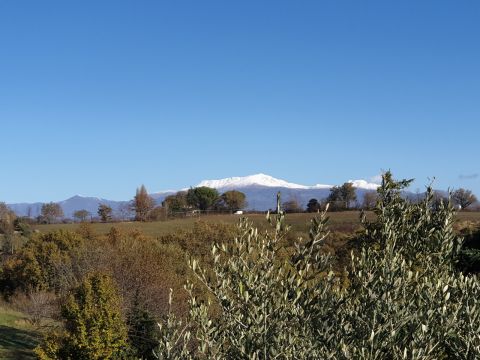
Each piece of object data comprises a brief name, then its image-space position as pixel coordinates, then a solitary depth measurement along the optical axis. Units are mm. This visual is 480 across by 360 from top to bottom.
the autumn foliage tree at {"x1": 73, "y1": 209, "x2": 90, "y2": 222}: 188625
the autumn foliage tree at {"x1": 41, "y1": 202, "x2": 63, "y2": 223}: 192138
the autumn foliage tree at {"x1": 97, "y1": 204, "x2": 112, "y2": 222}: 162962
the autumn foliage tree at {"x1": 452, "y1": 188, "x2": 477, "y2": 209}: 144125
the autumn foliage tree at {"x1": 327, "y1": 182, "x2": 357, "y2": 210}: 163250
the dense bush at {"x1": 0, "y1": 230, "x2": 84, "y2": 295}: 70750
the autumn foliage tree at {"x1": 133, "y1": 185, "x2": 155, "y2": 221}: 163250
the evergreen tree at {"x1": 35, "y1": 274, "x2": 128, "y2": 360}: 35906
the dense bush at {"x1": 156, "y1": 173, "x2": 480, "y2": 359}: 9398
